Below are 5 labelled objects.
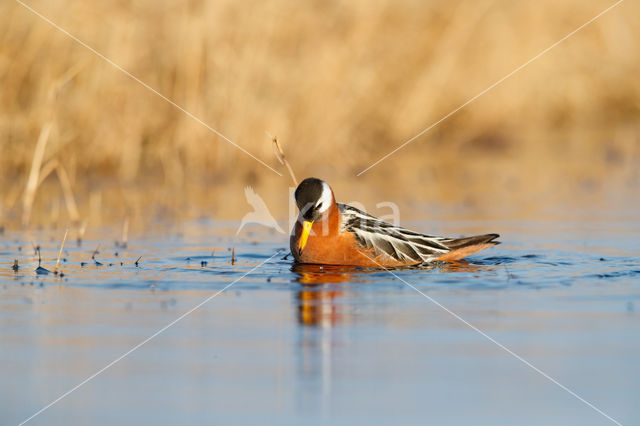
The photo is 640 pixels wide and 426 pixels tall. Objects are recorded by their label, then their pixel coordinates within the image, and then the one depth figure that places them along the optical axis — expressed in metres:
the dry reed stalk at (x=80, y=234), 11.23
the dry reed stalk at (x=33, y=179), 12.64
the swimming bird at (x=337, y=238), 9.75
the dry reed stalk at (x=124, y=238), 10.91
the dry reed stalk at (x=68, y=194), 12.98
